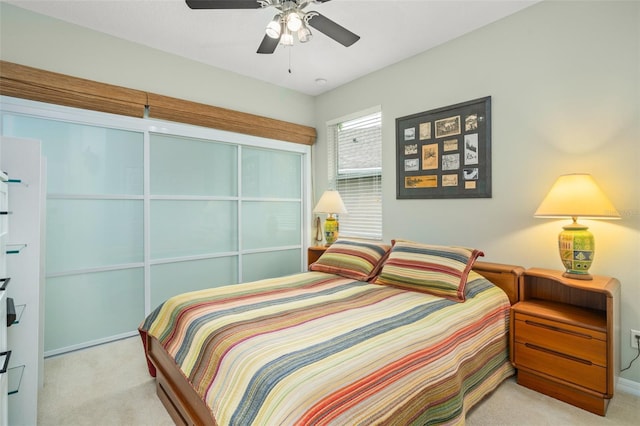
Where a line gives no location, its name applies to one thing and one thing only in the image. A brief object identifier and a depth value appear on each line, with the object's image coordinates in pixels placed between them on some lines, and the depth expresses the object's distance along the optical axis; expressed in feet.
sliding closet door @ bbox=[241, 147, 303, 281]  12.48
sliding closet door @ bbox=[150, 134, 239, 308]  10.36
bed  3.70
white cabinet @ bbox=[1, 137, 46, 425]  5.22
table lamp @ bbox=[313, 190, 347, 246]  11.76
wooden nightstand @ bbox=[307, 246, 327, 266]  12.29
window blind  12.07
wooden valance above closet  7.95
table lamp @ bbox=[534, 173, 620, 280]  6.25
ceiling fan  5.85
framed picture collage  8.93
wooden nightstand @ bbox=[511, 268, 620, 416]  5.78
